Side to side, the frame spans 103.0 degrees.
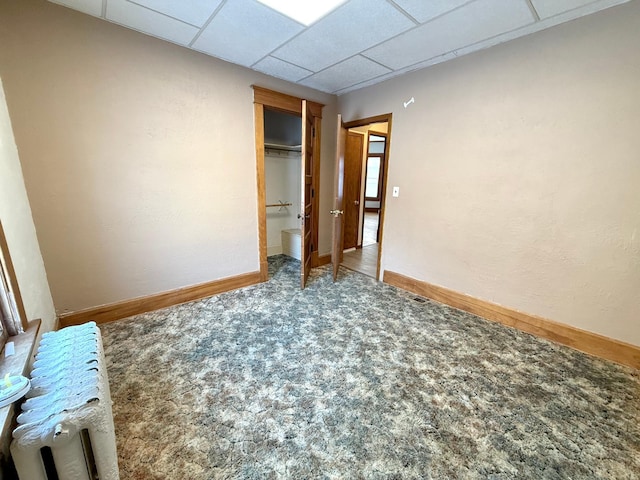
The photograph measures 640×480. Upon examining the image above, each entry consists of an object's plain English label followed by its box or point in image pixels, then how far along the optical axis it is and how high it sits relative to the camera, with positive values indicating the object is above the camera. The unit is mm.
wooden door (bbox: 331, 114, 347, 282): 3350 -236
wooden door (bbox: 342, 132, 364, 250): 4551 -75
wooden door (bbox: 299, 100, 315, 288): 2971 -62
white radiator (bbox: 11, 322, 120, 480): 830 -822
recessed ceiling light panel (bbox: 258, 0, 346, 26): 1781 +1224
